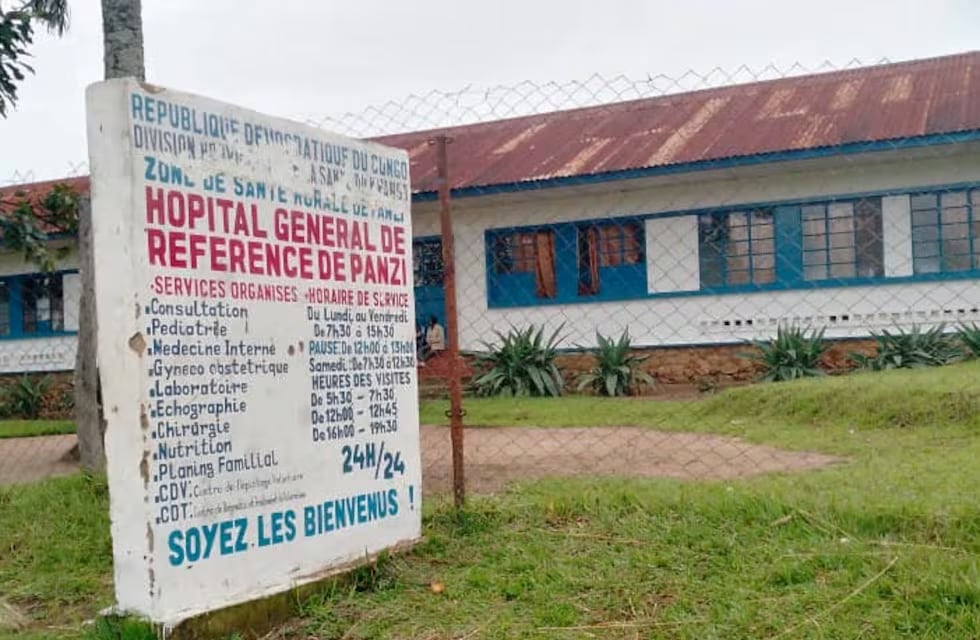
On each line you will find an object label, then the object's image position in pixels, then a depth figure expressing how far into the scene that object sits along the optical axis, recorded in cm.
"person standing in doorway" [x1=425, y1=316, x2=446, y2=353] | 1519
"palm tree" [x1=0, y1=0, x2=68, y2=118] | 773
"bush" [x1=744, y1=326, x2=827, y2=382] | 1191
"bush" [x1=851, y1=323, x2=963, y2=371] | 1148
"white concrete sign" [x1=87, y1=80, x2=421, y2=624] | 320
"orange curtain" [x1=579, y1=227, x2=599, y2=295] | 1412
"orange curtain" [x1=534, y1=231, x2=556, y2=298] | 1433
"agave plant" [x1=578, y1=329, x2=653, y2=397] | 1280
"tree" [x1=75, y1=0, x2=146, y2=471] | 634
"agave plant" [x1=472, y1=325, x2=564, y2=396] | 1291
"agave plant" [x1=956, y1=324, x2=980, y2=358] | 1130
